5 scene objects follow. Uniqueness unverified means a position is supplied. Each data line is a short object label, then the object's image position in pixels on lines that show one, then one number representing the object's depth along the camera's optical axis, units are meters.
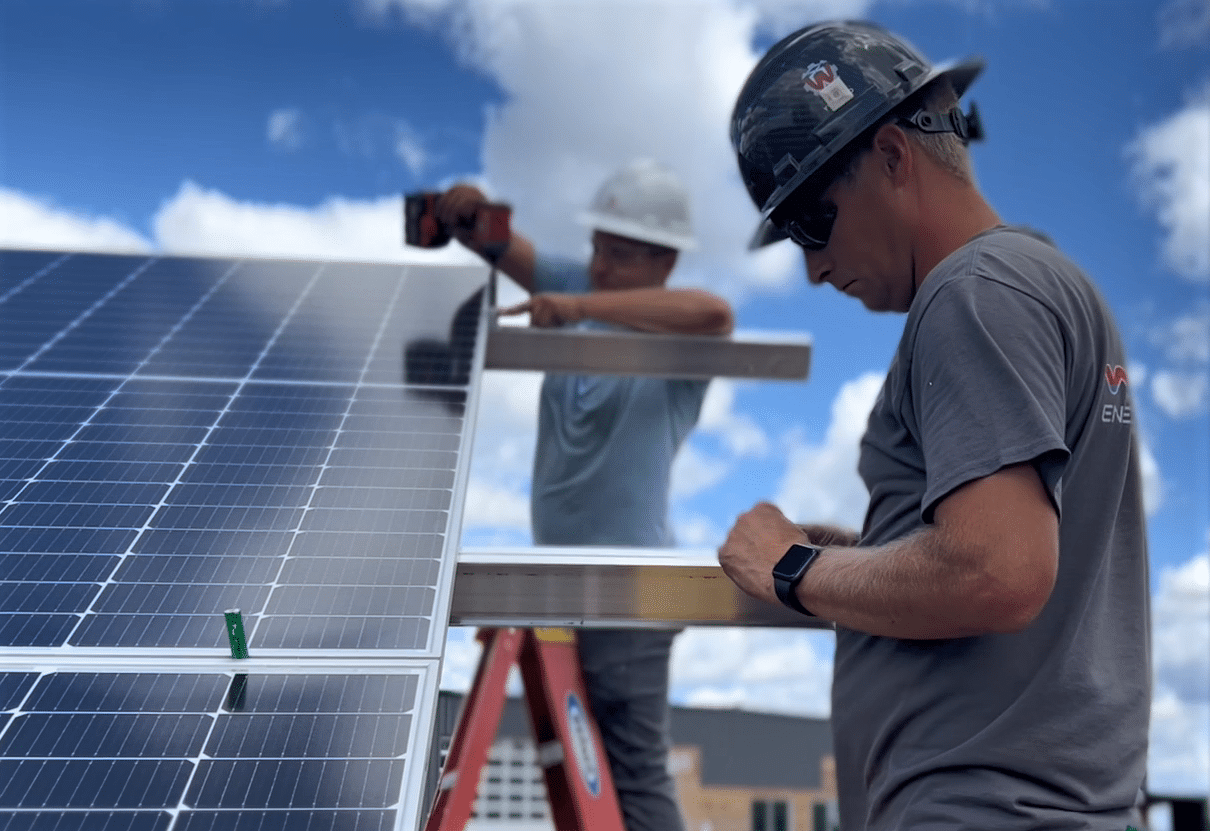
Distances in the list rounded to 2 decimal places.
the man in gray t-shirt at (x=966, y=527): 1.52
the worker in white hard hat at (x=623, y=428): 3.82
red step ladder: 3.11
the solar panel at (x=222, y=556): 1.75
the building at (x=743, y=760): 15.88
